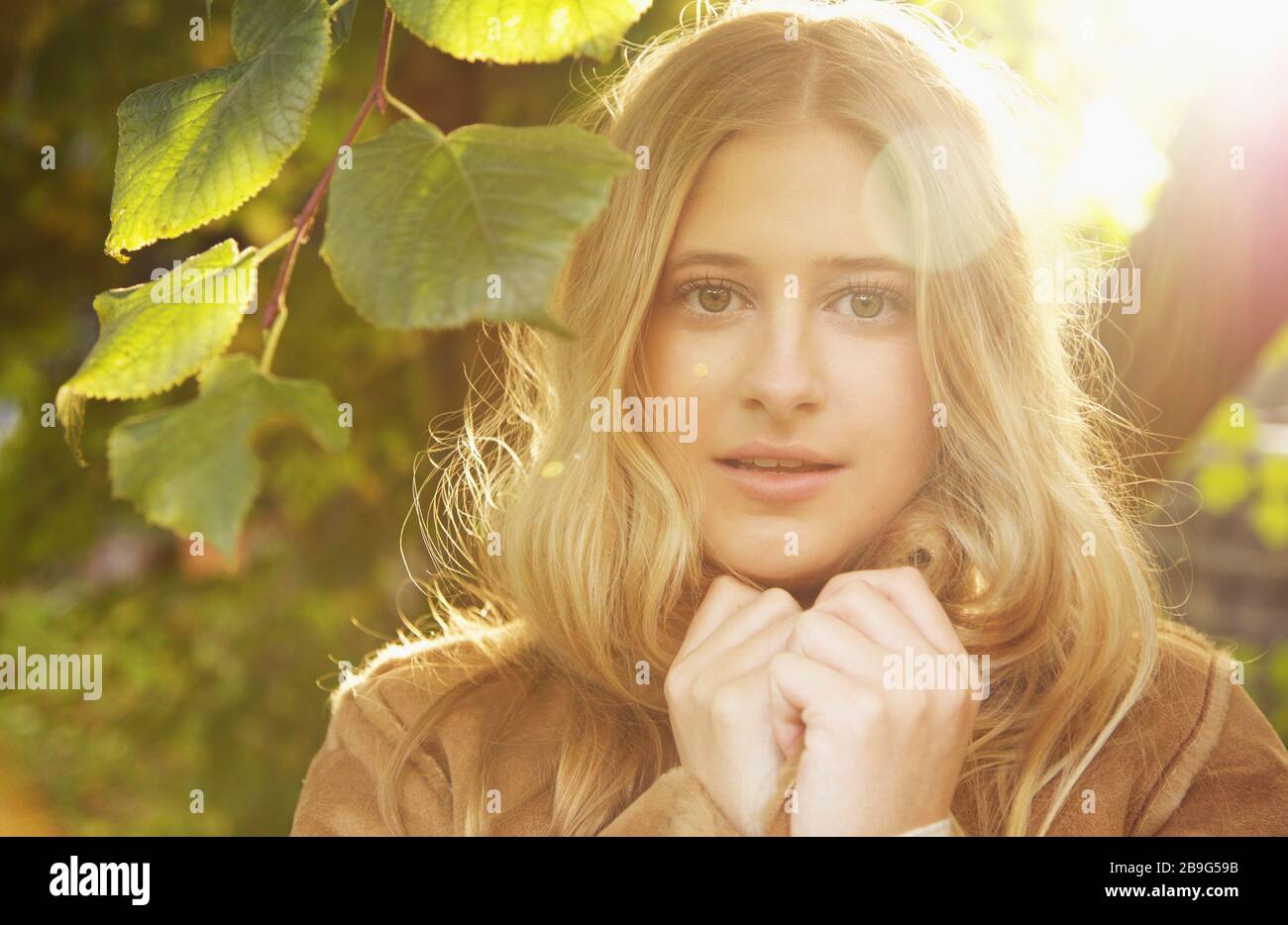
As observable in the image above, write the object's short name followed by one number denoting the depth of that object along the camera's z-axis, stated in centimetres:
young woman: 123
